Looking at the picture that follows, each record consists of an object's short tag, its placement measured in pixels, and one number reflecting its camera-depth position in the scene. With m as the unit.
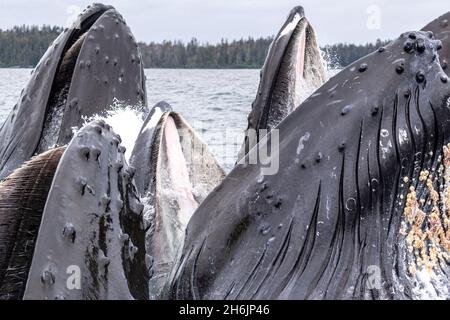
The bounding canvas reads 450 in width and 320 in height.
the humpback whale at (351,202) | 7.52
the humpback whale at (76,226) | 6.44
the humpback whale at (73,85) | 12.72
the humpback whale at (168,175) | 10.78
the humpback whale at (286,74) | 11.75
